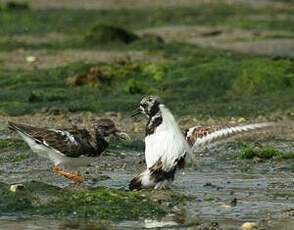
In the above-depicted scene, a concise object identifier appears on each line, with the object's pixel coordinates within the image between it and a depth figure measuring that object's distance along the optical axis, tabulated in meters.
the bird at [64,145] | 11.87
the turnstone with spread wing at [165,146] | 11.23
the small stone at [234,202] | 10.58
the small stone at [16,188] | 10.66
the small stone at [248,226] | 9.45
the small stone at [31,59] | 21.65
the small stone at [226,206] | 10.46
